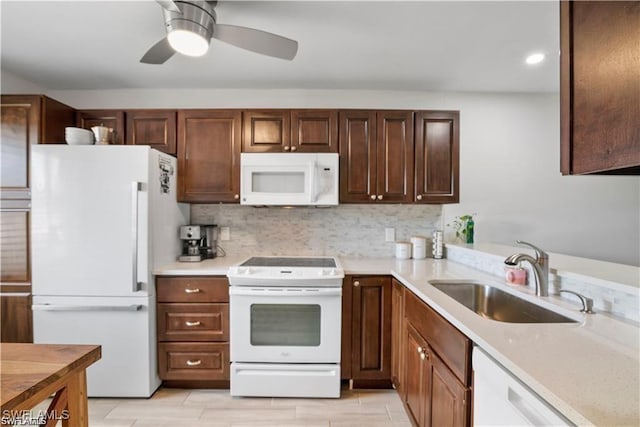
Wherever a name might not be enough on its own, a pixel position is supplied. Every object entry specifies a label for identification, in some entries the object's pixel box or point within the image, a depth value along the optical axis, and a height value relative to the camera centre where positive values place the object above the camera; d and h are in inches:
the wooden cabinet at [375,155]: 100.1 +18.1
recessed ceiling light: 85.5 +42.8
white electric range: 83.7 -32.5
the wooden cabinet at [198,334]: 87.2 -34.0
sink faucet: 57.2 -10.3
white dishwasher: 29.2 -19.8
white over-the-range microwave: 94.9 +9.9
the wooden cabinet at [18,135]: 83.1 +20.3
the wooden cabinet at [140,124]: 99.8 +27.6
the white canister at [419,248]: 104.7 -12.0
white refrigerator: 80.7 -11.6
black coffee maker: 100.3 -10.3
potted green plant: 107.6 -5.1
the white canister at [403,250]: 106.0 -12.9
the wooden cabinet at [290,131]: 99.7 +25.6
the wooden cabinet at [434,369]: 45.2 -27.2
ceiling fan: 57.9 +34.4
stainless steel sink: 57.2 -18.7
